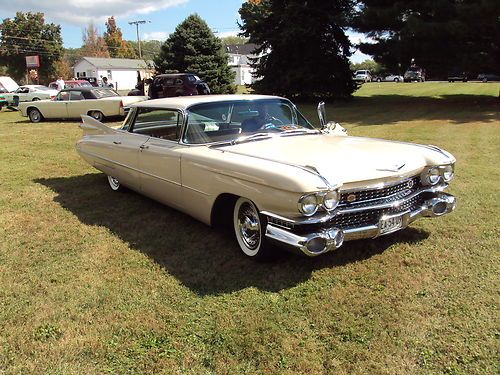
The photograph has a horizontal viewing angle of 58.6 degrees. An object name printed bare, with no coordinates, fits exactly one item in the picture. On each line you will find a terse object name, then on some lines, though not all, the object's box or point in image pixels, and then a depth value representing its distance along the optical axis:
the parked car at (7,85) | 27.27
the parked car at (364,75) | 63.11
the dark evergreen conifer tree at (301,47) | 21.02
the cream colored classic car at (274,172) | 3.38
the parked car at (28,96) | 22.75
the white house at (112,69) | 70.93
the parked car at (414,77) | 54.75
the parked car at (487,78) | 52.83
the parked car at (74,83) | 24.92
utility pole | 65.19
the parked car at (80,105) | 15.10
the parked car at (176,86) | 19.70
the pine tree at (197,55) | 28.89
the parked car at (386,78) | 67.21
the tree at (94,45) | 88.31
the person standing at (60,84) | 28.17
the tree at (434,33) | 15.45
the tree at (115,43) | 94.75
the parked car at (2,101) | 22.89
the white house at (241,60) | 75.88
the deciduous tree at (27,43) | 65.08
